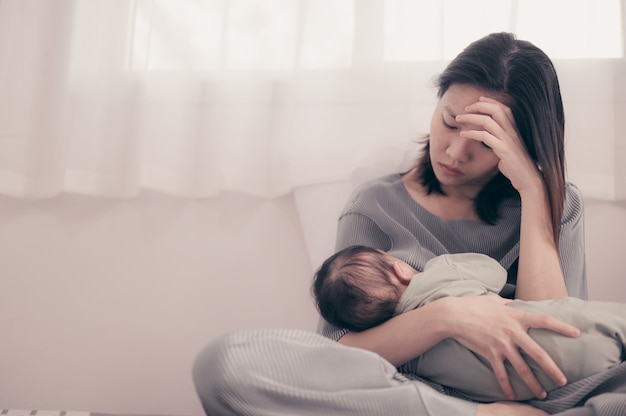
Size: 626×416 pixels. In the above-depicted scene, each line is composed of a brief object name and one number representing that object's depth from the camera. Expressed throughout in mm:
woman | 953
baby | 1056
